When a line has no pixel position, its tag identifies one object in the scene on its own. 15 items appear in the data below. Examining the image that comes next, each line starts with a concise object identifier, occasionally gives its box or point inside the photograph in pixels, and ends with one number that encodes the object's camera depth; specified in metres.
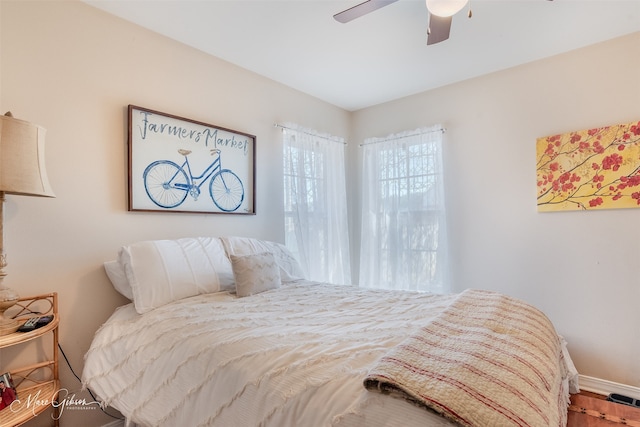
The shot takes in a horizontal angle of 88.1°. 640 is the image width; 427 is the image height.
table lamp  1.38
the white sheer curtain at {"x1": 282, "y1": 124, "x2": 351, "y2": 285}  3.15
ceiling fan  1.50
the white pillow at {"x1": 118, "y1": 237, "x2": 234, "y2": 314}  1.77
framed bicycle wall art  2.16
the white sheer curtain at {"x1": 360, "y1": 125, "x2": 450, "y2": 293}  3.17
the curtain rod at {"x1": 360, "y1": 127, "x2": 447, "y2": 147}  3.19
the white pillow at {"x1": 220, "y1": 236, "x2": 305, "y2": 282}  2.35
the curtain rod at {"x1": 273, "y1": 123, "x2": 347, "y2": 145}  3.09
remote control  1.44
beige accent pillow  2.01
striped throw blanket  0.78
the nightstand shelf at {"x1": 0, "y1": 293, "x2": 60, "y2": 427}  1.37
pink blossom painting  2.32
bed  0.85
